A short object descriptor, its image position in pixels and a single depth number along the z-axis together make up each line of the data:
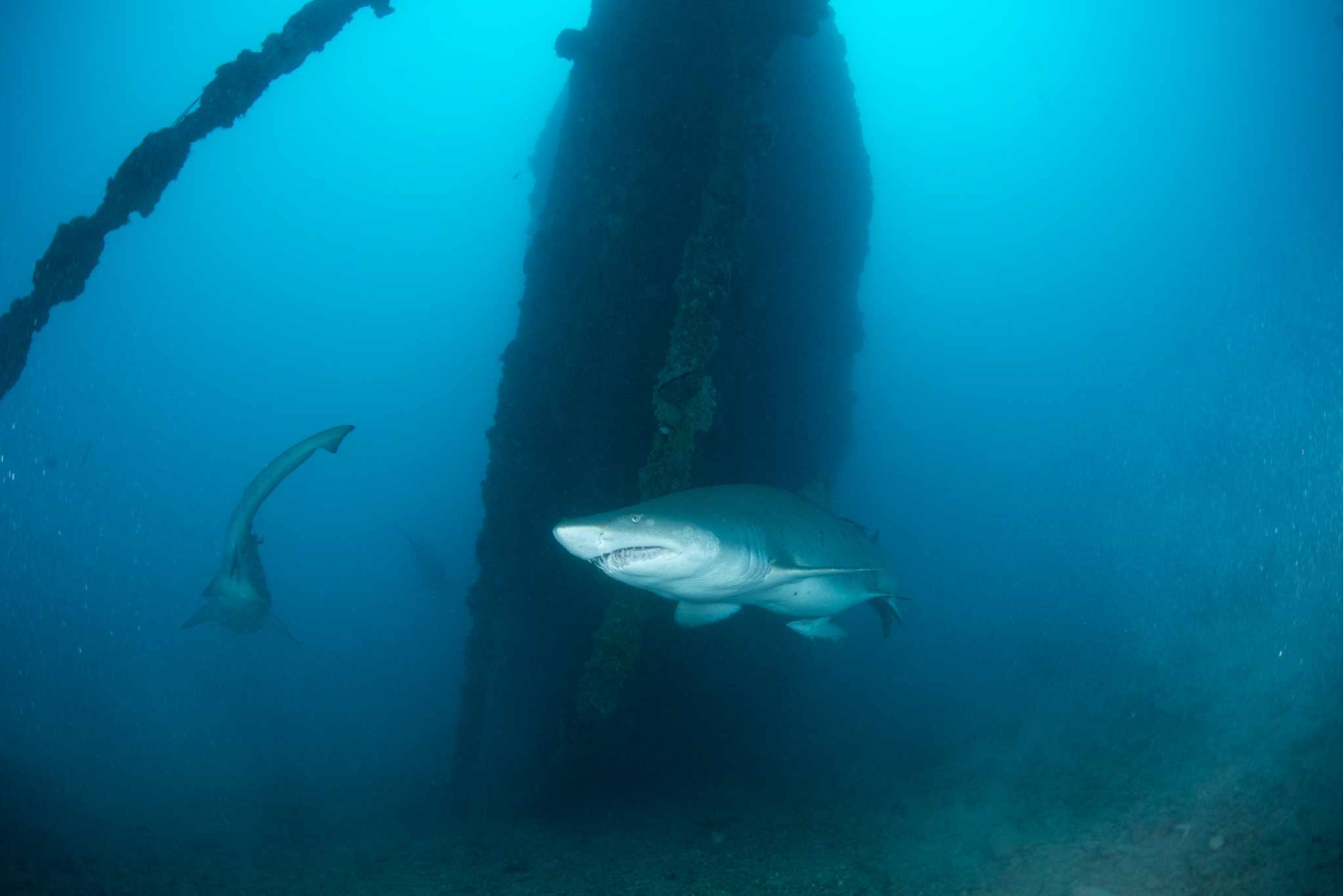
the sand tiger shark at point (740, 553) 2.96
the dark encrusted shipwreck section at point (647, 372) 5.00
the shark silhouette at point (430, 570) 18.28
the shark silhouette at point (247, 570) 4.48
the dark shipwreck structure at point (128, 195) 5.58
